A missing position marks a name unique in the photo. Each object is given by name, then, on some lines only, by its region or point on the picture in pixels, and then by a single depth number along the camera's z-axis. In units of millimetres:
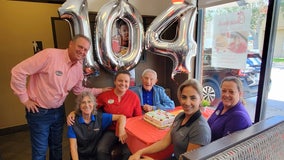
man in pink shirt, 1530
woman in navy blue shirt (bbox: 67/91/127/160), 1560
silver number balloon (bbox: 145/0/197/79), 2191
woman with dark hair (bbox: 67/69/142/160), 1762
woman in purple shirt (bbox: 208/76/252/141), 1212
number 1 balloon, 1820
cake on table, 1557
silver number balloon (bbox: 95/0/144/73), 2016
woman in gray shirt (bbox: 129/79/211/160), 1061
